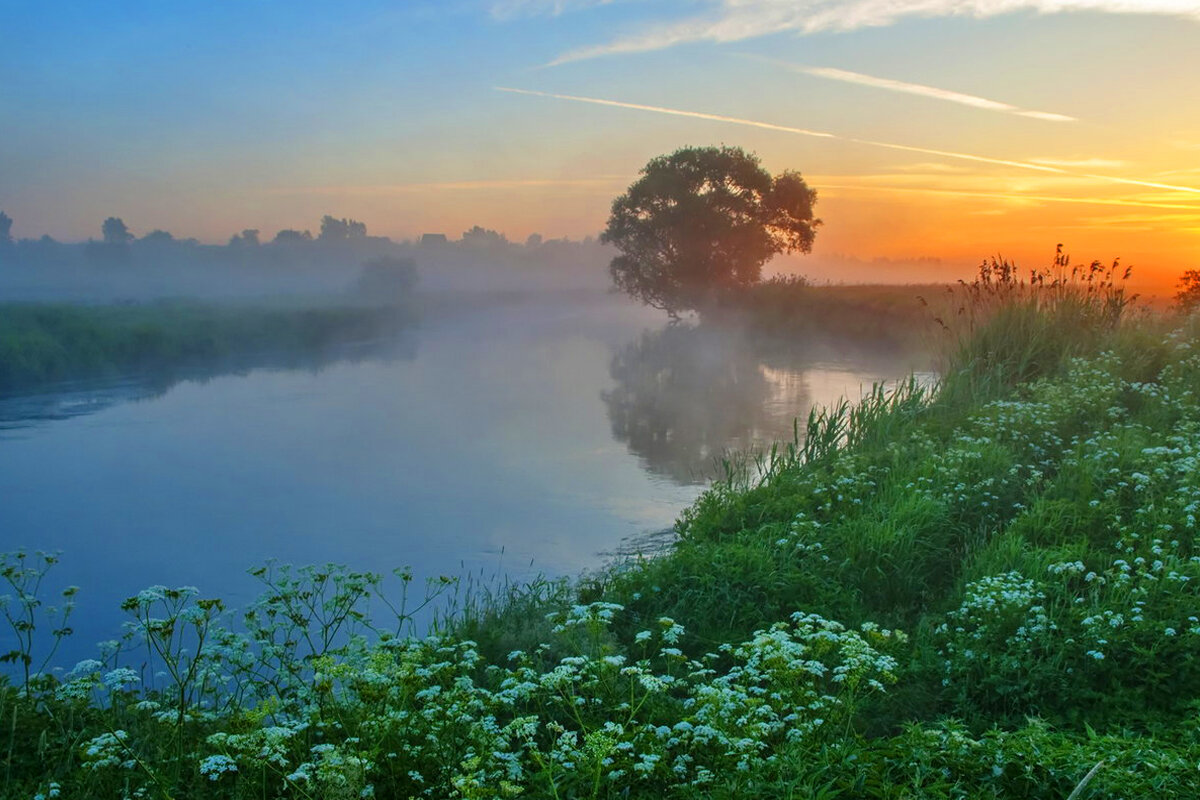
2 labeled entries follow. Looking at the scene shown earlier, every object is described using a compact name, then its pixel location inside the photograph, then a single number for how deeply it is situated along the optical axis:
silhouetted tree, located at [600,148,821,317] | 33.28
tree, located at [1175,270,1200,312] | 14.80
